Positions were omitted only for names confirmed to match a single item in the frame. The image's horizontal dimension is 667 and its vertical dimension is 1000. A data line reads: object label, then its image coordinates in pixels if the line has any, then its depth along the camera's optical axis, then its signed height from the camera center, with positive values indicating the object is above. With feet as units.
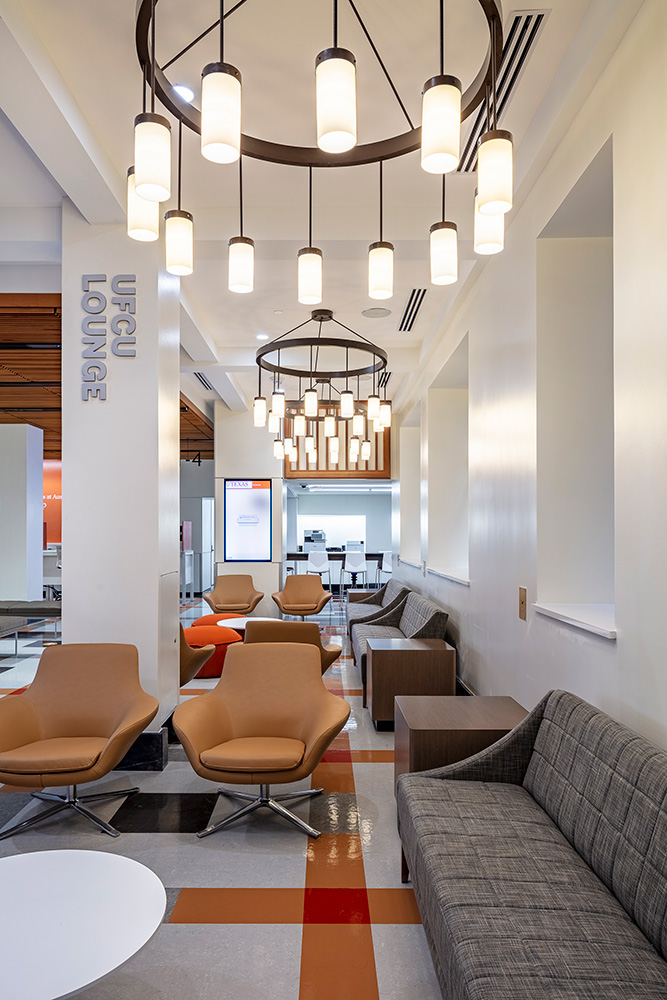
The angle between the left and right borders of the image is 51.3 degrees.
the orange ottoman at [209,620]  26.96 -4.25
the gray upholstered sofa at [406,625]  18.95 -3.62
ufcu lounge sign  14.43 +3.84
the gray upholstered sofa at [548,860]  5.41 -3.54
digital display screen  37.65 -0.46
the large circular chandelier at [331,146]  5.35 +3.15
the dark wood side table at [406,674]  16.48 -3.86
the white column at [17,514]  36.94 -0.15
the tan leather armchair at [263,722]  10.87 -3.68
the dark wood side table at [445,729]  10.32 -3.32
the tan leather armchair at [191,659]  17.85 -3.91
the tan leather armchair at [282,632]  17.11 -2.99
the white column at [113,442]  14.28 +1.44
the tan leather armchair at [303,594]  31.71 -3.86
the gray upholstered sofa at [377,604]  25.84 -3.91
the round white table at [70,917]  5.49 -3.73
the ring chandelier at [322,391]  21.16 +4.20
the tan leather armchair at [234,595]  31.99 -3.95
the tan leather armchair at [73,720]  10.67 -3.67
